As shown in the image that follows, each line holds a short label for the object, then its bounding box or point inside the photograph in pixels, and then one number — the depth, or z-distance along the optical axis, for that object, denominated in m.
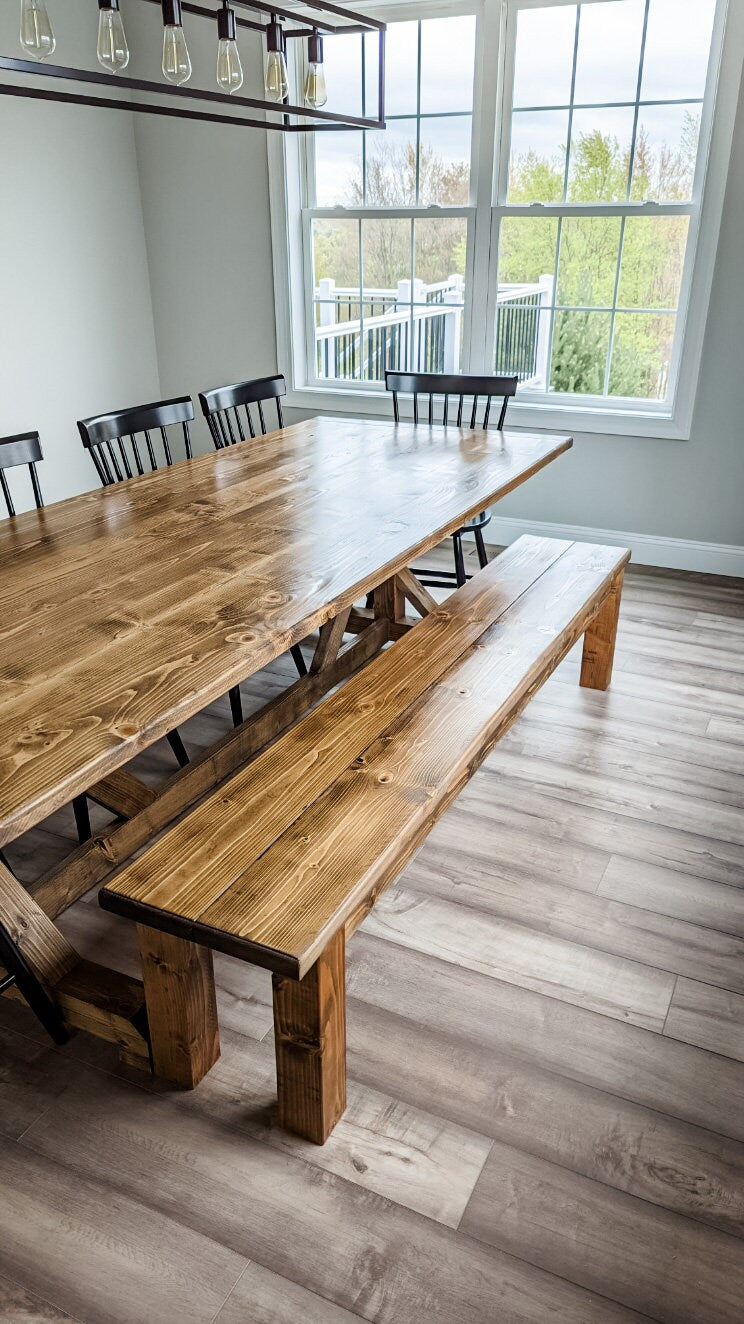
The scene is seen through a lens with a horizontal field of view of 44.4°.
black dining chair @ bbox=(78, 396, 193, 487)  2.71
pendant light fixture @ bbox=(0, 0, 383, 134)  1.70
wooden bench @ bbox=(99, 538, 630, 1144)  1.36
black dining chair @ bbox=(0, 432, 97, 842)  2.44
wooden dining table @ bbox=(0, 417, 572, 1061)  1.44
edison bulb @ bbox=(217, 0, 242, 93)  2.04
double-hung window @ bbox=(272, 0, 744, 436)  3.73
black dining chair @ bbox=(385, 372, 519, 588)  3.35
